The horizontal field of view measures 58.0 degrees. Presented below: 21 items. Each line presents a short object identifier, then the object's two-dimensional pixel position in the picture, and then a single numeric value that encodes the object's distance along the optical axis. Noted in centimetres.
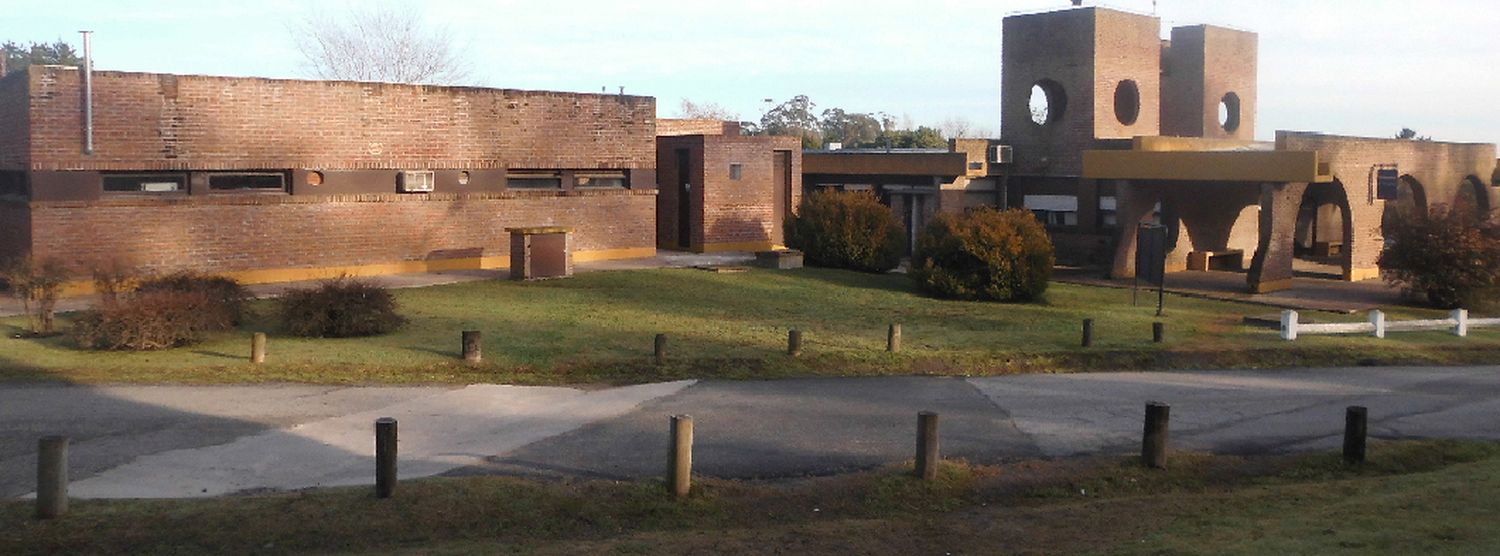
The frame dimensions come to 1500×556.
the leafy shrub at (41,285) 1880
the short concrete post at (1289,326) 2188
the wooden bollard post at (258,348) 1686
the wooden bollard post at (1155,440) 1256
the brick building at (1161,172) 3167
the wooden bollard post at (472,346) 1733
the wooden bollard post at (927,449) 1180
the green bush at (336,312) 1894
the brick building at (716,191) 3409
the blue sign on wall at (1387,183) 3475
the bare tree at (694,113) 9924
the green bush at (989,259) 2641
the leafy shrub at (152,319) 1739
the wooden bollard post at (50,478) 1009
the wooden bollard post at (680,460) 1105
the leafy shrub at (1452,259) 2864
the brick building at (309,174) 2314
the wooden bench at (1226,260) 3747
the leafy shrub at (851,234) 3133
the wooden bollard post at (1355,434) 1298
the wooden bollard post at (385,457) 1070
